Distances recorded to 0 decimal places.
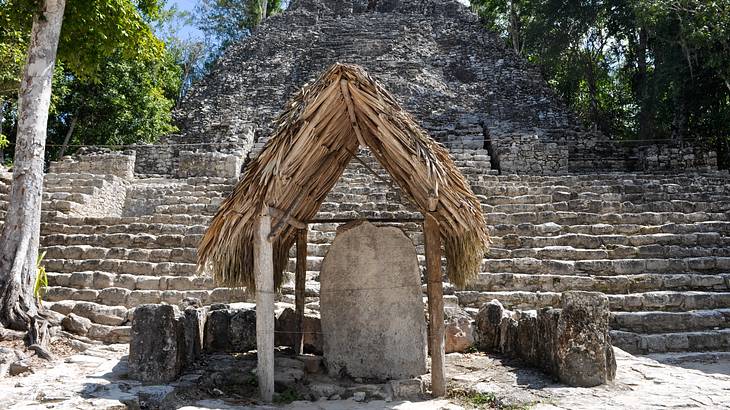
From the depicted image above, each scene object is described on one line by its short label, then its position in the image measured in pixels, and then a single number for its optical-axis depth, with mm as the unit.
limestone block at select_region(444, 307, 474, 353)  5559
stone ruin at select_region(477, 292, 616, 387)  4332
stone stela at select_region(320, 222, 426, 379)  4730
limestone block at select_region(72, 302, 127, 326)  6980
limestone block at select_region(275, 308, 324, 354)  5383
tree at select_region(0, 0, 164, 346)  5902
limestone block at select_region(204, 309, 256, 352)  5465
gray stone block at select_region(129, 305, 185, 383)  4246
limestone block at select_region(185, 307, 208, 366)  4770
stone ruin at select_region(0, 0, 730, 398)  7062
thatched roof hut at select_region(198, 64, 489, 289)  4109
